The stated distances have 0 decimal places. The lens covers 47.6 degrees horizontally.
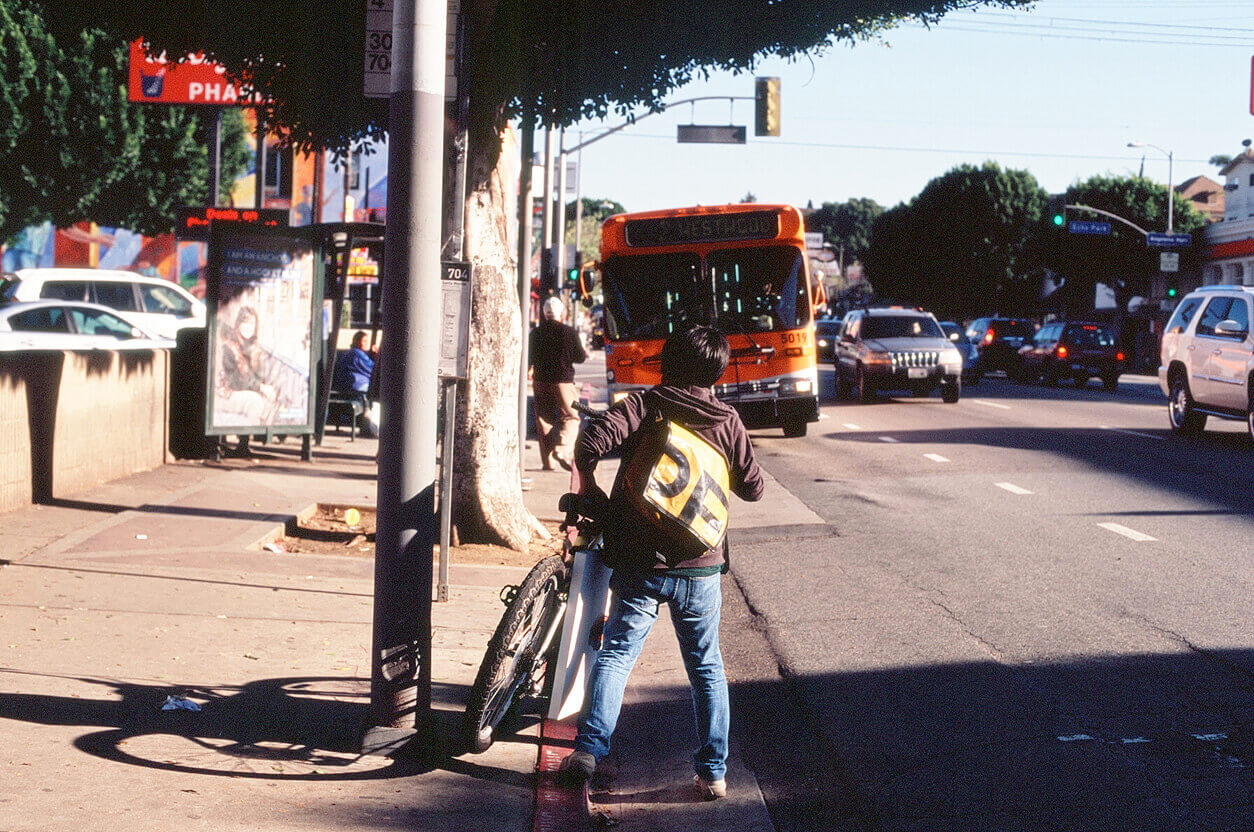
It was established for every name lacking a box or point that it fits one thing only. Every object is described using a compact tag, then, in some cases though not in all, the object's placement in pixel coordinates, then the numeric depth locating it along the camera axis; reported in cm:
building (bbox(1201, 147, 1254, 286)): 5403
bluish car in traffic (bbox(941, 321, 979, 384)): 3547
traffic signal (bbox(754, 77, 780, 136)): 2542
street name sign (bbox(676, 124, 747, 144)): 3019
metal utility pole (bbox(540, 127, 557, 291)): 2703
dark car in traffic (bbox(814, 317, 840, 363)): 5166
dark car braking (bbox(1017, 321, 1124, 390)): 3544
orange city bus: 1870
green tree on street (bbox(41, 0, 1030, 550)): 1031
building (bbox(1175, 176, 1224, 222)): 9419
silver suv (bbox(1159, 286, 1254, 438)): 1742
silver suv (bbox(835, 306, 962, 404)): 2620
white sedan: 1800
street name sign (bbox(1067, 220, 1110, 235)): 5609
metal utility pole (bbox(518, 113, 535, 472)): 1355
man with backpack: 478
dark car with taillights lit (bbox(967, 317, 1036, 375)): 4250
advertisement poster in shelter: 1408
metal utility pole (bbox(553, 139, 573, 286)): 3588
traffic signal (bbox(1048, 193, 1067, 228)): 4223
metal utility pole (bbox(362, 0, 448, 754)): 533
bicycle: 514
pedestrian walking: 1585
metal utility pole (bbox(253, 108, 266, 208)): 2691
